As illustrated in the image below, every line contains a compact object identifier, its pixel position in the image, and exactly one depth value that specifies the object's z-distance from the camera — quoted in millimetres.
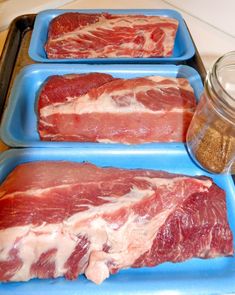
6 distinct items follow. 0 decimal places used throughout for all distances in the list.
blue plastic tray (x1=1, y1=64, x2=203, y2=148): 477
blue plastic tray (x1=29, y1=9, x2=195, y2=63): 547
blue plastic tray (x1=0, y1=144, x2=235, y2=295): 330
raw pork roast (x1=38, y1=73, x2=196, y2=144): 459
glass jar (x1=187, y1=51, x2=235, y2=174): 361
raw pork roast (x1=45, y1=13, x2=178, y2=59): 561
